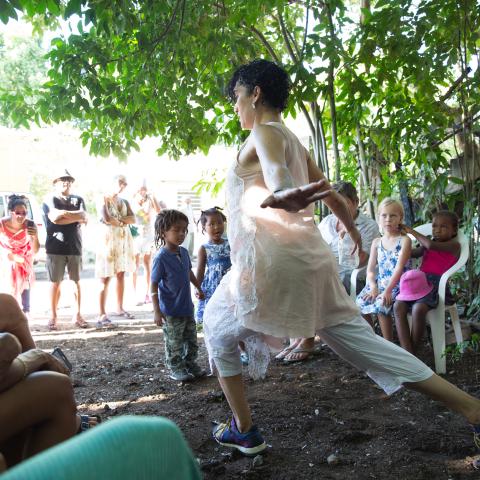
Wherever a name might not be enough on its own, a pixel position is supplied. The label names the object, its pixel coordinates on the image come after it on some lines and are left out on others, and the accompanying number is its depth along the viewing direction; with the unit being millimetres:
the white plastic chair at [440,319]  4004
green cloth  669
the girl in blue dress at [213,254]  4714
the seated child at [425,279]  4070
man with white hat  6809
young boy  4293
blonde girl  4242
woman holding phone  6664
